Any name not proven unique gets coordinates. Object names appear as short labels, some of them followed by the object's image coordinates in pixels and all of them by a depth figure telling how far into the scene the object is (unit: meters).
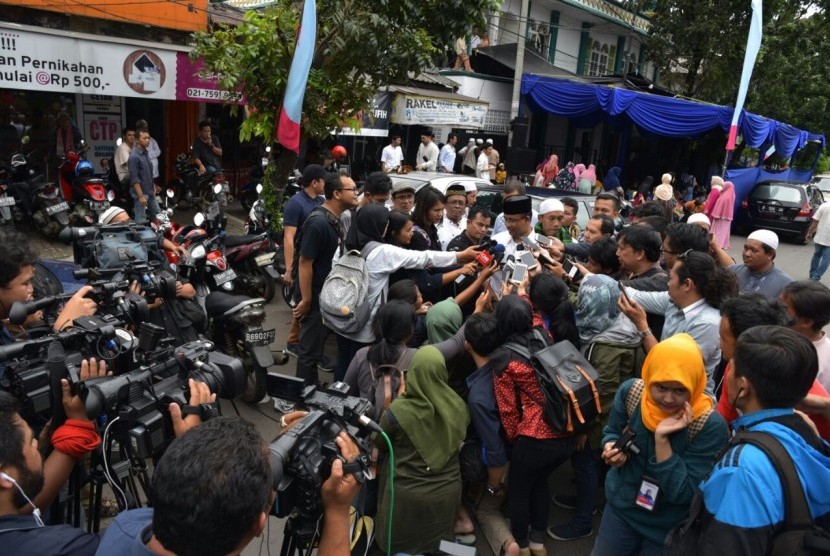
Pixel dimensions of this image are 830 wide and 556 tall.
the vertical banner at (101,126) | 9.62
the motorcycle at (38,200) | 7.69
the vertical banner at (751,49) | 10.48
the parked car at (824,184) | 26.78
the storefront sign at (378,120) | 11.90
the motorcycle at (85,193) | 8.02
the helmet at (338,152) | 10.85
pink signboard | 8.73
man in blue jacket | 1.72
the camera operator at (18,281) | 2.93
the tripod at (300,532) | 1.95
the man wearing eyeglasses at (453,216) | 5.80
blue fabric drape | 15.20
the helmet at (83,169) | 8.02
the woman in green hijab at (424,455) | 2.74
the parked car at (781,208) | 14.70
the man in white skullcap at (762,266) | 4.43
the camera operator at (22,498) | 1.60
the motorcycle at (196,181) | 9.66
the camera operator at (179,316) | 4.40
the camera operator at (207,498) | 1.43
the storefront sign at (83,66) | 7.02
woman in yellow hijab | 2.25
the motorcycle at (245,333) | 4.31
